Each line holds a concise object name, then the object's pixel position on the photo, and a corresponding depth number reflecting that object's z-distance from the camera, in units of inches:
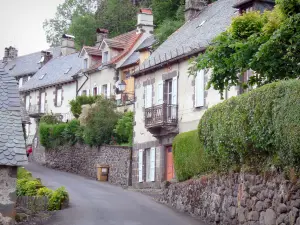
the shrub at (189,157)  800.9
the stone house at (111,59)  1611.7
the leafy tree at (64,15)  2655.0
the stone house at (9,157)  722.2
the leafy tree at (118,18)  2267.5
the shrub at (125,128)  1293.1
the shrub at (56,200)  824.9
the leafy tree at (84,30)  2337.6
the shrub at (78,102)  1542.8
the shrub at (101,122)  1373.0
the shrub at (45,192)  842.8
